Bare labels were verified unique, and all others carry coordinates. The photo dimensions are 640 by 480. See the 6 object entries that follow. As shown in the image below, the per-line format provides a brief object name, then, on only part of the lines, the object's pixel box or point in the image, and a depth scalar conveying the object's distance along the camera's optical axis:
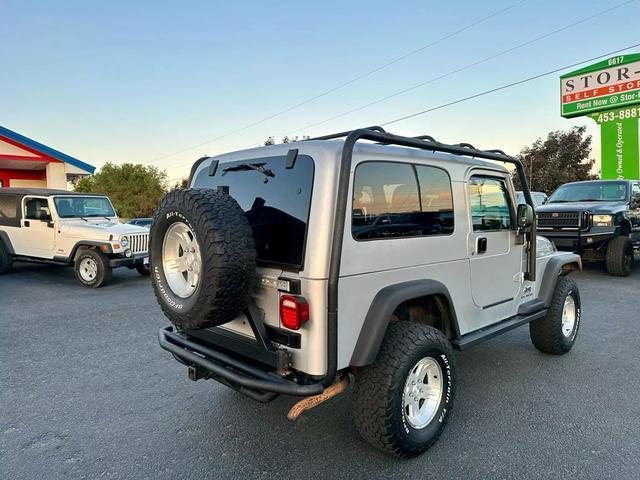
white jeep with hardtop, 8.49
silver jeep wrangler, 2.39
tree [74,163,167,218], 45.94
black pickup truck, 8.62
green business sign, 16.67
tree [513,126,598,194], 29.30
